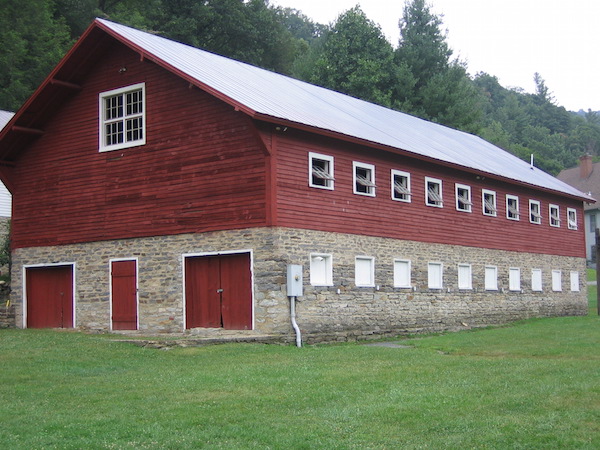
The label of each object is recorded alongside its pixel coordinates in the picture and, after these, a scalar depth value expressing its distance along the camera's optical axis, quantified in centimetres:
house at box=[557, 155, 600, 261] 7381
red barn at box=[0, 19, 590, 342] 2342
